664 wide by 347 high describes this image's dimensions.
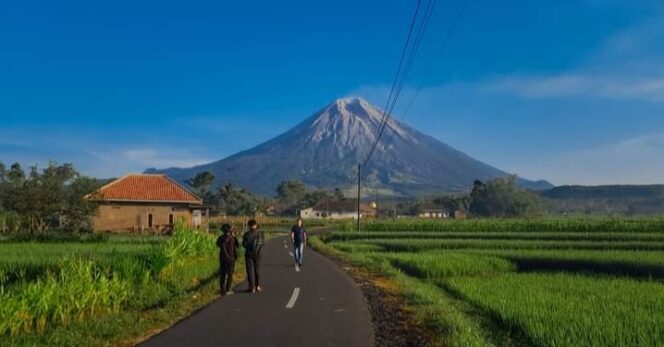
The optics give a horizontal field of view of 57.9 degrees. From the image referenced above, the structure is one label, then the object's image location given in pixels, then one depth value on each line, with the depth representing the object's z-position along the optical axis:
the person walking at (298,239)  19.33
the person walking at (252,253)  13.43
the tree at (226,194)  119.19
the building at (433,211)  146.54
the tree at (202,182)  113.56
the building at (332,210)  130.12
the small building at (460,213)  142.31
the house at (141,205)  49.62
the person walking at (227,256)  13.38
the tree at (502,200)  148.12
